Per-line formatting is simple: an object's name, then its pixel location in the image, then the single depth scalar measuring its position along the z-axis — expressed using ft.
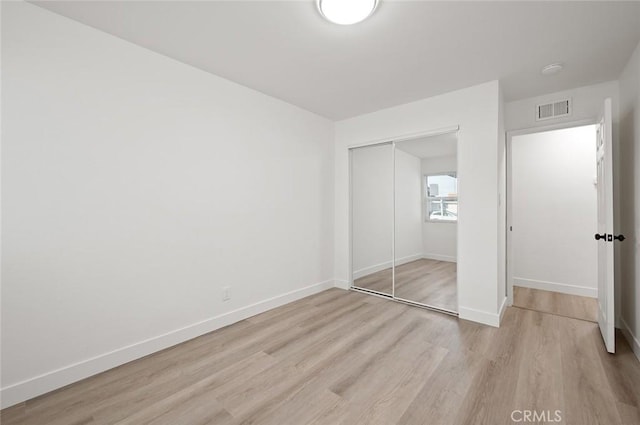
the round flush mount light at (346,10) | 5.73
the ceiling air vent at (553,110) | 9.95
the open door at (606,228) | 7.35
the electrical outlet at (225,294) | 9.15
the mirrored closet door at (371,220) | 12.99
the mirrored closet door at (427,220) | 11.28
